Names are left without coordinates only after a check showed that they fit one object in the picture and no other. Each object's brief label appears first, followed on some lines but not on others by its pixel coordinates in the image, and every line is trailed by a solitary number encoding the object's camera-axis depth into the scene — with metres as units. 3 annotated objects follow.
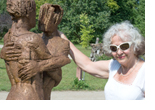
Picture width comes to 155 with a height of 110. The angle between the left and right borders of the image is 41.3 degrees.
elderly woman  2.66
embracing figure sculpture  2.86
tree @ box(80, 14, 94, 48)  22.14
